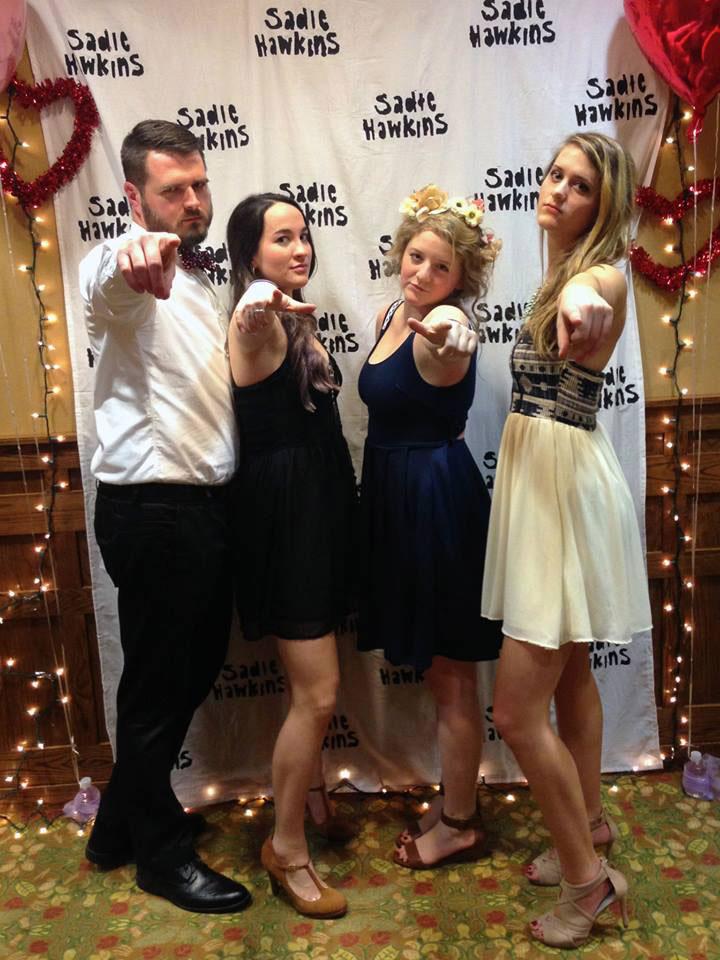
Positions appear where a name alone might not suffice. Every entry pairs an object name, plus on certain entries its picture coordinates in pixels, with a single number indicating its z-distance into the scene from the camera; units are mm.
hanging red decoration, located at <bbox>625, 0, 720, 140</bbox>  1906
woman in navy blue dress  1824
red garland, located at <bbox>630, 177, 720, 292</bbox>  2191
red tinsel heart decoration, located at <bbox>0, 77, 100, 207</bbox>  2055
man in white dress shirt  1746
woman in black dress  1820
